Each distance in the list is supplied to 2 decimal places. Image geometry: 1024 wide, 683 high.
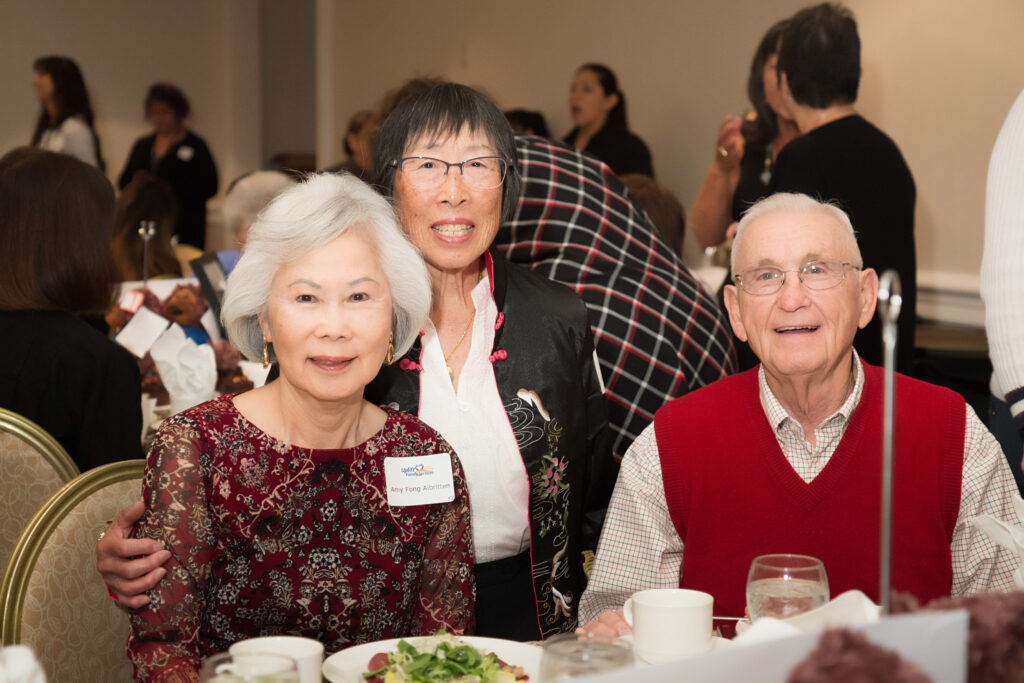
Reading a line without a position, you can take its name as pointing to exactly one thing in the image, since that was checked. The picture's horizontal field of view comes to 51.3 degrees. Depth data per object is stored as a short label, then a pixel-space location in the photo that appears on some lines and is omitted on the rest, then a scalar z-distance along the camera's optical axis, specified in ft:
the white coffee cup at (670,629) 4.33
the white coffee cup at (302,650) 4.01
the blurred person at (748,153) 12.20
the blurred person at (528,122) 21.95
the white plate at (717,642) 4.58
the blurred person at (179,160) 27.43
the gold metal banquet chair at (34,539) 5.23
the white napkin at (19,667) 3.33
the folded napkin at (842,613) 3.66
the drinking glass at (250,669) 3.31
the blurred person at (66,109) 24.16
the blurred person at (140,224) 14.29
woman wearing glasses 6.73
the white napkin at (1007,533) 4.75
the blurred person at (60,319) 8.15
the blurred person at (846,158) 10.43
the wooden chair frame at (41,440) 6.56
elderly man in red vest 5.95
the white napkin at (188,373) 9.39
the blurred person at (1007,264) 4.90
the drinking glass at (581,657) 3.36
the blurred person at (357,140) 10.23
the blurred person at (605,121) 19.81
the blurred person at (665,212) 12.73
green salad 4.28
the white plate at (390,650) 4.47
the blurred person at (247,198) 13.87
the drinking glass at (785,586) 4.16
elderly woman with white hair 5.37
